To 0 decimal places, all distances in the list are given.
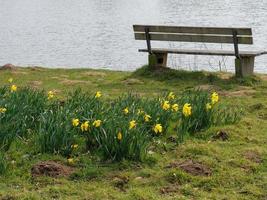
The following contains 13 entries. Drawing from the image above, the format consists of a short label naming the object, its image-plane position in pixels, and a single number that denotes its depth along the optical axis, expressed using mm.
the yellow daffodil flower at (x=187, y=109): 7726
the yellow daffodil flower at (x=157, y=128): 7370
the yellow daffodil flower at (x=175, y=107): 8106
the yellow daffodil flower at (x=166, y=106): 8070
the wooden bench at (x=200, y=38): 13343
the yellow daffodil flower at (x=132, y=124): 6831
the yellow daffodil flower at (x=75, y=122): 7147
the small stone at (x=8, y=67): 17101
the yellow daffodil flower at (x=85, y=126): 7088
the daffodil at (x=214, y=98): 8257
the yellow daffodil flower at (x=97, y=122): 7032
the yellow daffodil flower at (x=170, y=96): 8925
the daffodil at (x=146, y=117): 7587
